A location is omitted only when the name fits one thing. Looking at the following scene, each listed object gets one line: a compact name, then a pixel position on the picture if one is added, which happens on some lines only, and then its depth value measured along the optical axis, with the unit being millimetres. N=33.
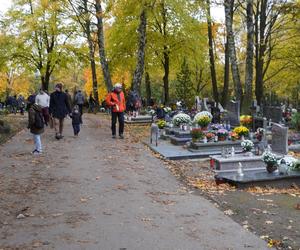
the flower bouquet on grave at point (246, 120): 18016
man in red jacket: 16359
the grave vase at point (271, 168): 10312
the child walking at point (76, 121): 17116
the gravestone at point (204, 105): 23297
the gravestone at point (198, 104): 24797
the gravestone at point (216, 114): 20812
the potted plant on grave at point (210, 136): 15086
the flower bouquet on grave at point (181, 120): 18031
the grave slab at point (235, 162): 11078
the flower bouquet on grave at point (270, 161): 10242
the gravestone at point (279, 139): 13117
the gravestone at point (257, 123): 17434
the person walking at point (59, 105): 15836
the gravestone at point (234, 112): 19062
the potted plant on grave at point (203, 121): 16844
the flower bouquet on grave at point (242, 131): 15250
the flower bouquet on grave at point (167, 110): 24172
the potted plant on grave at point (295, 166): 10153
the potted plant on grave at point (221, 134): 15368
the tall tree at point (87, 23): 28875
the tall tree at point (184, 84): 35009
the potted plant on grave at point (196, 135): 14766
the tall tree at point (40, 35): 35062
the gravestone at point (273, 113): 19906
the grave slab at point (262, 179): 9719
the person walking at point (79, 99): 21125
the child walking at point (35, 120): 12547
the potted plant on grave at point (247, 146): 12078
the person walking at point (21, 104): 34906
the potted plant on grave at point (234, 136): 15357
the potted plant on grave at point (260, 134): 15422
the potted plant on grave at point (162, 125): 18891
